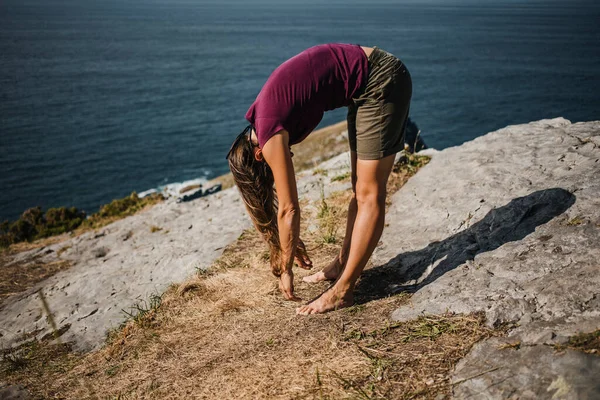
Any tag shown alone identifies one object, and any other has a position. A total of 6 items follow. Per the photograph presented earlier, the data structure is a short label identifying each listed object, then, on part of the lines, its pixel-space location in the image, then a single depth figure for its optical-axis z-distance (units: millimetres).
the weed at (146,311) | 4758
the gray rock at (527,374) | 2404
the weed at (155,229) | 9844
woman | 3289
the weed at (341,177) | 7945
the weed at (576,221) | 4107
